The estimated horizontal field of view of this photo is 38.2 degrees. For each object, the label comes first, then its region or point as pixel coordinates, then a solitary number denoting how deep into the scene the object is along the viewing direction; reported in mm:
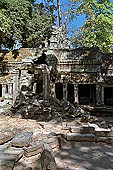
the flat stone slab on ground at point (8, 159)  2967
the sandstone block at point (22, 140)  4398
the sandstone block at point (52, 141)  4645
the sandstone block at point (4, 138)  4496
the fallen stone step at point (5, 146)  3950
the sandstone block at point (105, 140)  5383
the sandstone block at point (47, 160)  3213
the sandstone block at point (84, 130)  5715
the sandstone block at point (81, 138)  5219
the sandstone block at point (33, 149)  4047
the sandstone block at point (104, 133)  5590
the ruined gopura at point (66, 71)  15683
